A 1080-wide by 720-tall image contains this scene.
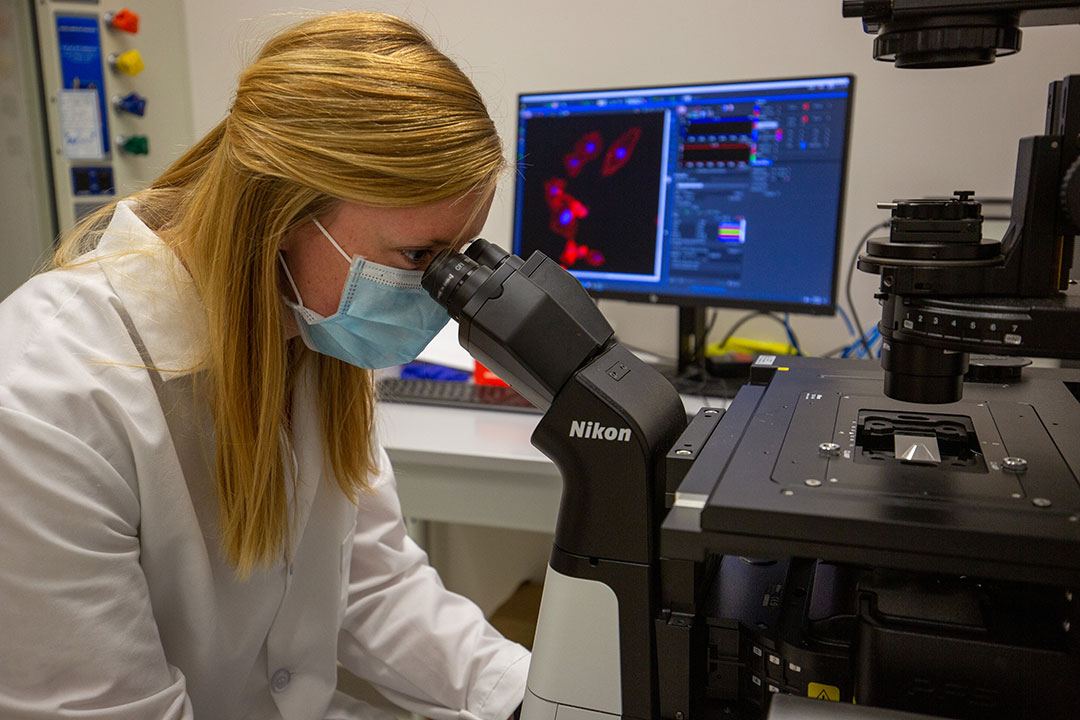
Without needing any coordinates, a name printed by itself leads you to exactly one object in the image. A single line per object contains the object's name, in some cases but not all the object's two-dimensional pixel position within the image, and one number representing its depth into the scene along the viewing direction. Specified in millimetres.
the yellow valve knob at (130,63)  2152
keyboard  1514
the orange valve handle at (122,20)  2127
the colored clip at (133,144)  2219
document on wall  2129
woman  725
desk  1317
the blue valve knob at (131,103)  2186
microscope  530
